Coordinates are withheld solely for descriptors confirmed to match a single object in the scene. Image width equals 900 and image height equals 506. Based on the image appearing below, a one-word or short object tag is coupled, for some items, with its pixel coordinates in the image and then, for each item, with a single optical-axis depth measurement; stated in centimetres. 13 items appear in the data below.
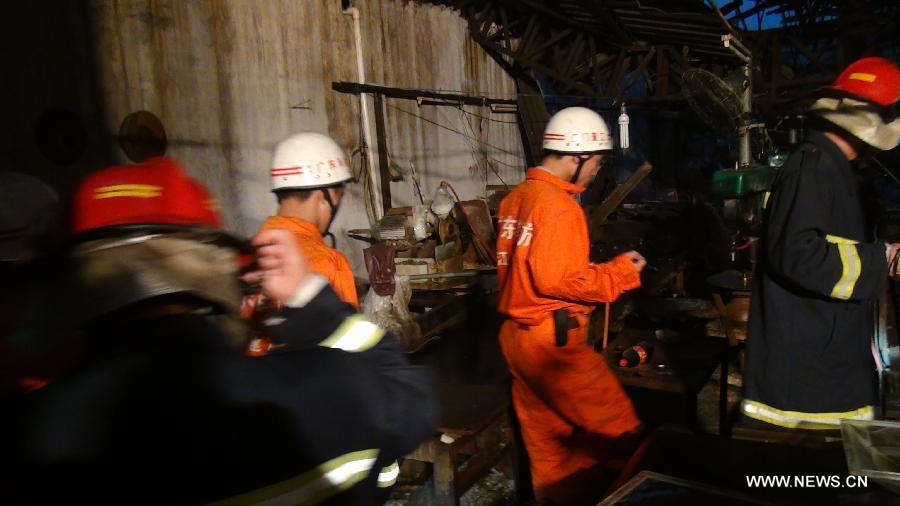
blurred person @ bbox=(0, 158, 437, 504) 88
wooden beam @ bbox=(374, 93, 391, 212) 880
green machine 472
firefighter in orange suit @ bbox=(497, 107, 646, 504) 296
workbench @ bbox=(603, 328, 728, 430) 348
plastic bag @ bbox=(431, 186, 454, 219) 828
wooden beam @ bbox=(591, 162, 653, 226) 635
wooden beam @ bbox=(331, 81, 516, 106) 831
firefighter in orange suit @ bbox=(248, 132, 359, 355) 261
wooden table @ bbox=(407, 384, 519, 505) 299
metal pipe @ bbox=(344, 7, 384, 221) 844
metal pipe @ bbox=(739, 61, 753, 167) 561
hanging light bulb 1012
